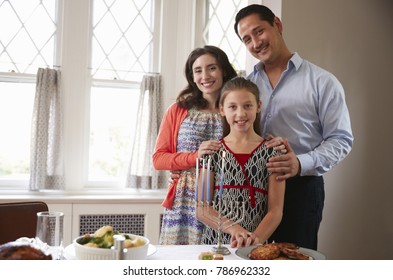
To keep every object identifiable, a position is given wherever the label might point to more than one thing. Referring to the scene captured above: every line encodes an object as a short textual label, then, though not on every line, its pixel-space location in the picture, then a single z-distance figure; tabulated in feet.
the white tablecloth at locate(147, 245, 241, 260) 4.32
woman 6.75
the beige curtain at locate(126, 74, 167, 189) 11.84
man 5.95
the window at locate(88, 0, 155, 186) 12.22
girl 5.45
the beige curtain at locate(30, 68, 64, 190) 11.13
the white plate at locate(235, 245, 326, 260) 4.10
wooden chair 5.63
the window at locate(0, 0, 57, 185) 11.61
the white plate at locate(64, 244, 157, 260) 4.12
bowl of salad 3.59
